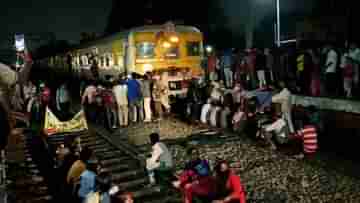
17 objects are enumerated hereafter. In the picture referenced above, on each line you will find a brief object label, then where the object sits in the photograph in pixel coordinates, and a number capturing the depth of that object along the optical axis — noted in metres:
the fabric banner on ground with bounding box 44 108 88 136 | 12.10
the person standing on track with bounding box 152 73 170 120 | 14.49
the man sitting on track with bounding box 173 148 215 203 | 6.55
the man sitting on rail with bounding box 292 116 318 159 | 9.09
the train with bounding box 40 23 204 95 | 17.45
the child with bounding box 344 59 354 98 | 11.69
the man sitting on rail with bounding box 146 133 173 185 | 7.88
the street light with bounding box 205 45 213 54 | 20.54
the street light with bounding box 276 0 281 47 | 22.14
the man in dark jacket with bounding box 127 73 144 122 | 13.62
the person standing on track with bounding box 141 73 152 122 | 13.91
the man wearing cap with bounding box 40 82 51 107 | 14.73
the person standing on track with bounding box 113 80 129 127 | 13.58
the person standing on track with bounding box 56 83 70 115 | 14.56
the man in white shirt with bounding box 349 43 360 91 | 11.43
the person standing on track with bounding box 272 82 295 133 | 10.59
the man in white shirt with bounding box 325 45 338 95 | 12.11
